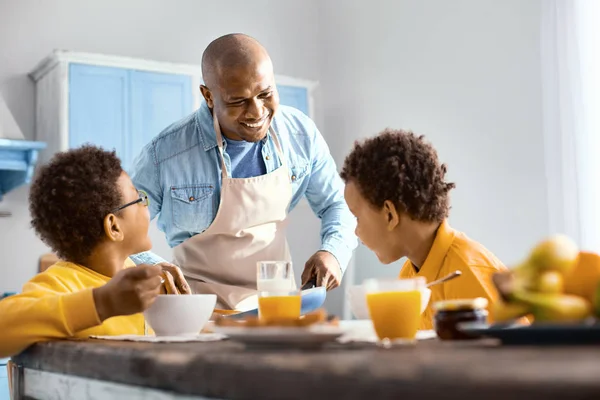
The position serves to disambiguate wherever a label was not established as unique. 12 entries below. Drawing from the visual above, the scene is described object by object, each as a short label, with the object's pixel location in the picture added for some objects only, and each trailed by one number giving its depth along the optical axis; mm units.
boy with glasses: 1574
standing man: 2432
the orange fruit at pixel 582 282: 945
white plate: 923
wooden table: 613
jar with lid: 1069
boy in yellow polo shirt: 1793
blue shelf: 4193
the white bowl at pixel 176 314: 1407
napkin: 1279
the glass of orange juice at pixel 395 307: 1165
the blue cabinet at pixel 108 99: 4594
